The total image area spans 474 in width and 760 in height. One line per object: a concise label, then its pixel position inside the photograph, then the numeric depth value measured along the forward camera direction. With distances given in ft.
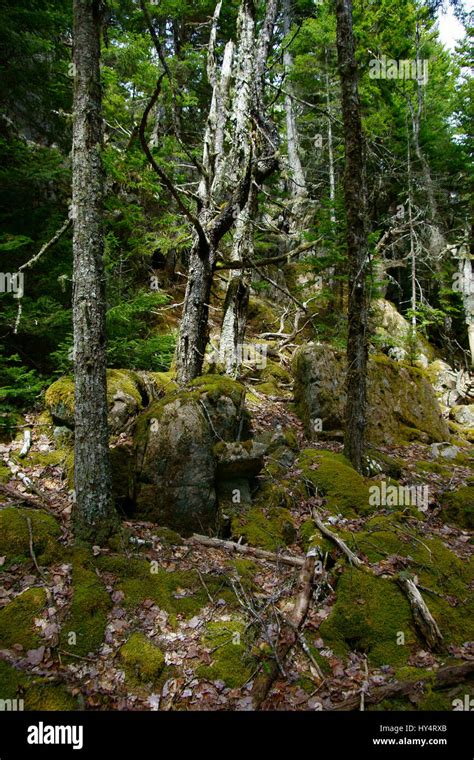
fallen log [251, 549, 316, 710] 12.85
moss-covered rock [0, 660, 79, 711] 11.42
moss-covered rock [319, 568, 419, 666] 14.89
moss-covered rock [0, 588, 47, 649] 12.85
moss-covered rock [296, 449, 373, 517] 22.44
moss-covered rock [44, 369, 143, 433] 23.82
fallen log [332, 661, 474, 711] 12.68
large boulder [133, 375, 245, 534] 20.04
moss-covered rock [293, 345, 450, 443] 31.17
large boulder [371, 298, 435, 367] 50.37
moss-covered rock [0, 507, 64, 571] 15.88
